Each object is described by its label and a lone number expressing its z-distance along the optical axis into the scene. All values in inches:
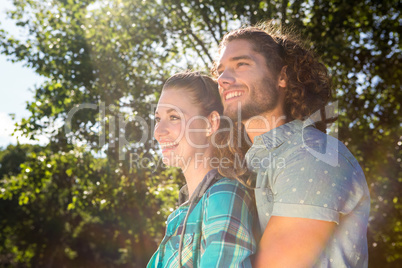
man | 80.2
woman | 82.1
